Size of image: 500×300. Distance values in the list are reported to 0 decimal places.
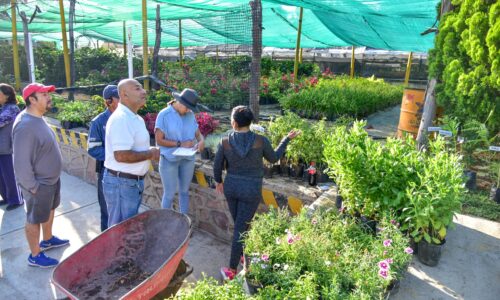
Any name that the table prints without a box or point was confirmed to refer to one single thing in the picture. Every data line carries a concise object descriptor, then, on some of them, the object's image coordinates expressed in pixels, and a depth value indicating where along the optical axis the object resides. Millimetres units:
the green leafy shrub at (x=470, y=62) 3917
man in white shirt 2887
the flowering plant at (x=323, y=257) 1962
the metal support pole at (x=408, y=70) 12734
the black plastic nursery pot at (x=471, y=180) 4105
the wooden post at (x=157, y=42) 7552
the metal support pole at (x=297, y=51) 8956
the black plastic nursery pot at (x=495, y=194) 3768
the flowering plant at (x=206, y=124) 5234
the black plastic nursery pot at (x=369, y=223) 2746
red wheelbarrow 2479
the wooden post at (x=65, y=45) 7539
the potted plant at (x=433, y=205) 2430
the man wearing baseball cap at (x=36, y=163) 3158
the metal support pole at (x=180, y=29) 11477
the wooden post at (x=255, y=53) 5023
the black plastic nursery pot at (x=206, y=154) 4734
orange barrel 5277
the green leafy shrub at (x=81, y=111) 6312
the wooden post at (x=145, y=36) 6174
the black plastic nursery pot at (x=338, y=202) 3170
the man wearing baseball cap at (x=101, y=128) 3568
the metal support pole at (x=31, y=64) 7004
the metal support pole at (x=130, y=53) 5199
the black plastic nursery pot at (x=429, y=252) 2607
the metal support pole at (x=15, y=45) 8702
